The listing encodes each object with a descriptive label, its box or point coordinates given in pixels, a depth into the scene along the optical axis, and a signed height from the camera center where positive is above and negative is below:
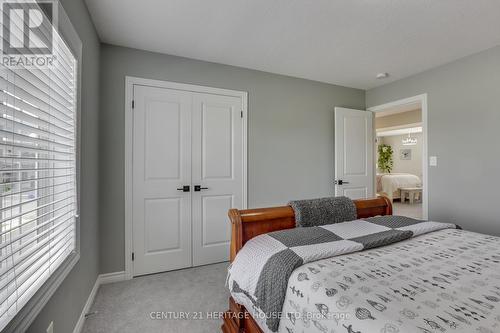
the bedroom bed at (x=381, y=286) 0.82 -0.49
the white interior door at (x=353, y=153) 3.59 +0.21
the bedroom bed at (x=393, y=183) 6.86 -0.46
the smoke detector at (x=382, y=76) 3.26 +1.23
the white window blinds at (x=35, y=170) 0.89 -0.01
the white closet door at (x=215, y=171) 2.85 -0.05
